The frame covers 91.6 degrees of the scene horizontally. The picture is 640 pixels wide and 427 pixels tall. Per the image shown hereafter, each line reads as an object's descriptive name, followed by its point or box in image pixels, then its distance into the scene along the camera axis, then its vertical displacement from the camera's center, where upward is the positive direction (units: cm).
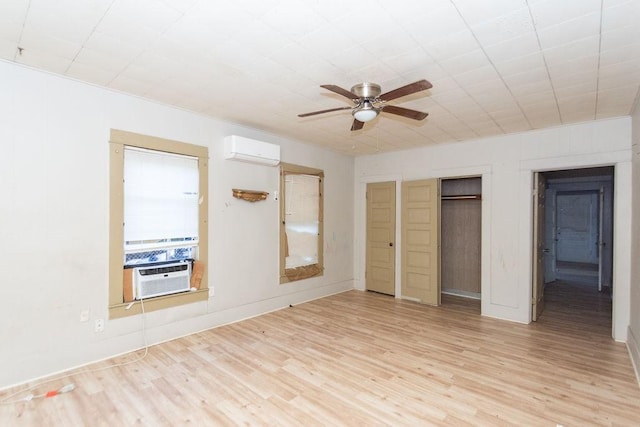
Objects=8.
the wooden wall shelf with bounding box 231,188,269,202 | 421 +24
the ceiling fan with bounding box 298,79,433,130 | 262 +93
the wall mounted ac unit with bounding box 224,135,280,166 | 402 +83
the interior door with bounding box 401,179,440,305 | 522 -49
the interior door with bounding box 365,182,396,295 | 575 -47
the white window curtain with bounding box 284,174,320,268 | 503 -10
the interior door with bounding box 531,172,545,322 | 441 -54
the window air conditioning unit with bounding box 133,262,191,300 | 333 -77
